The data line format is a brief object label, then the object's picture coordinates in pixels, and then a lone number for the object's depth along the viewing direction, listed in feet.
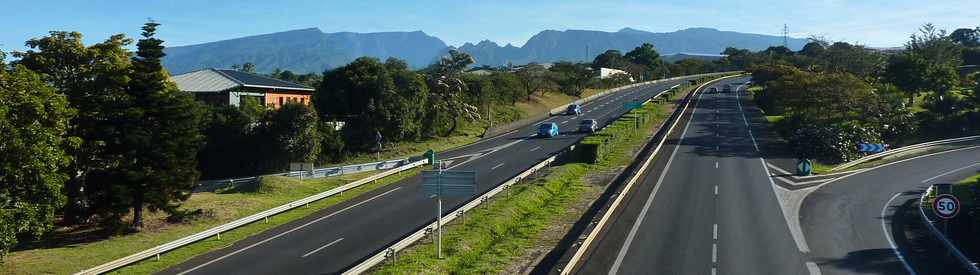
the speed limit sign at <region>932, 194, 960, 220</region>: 69.67
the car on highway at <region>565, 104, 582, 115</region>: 288.53
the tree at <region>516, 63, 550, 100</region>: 322.14
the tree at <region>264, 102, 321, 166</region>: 163.53
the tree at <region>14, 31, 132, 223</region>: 94.48
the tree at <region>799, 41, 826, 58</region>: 537.48
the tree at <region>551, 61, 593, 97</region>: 371.76
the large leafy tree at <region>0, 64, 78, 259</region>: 70.33
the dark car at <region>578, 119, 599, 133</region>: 214.69
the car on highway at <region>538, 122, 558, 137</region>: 210.79
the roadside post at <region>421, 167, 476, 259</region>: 67.97
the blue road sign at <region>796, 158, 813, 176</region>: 129.49
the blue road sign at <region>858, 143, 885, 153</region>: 154.71
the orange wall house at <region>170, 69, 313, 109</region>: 199.11
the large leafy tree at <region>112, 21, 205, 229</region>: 95.81
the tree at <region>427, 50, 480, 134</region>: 216.13
